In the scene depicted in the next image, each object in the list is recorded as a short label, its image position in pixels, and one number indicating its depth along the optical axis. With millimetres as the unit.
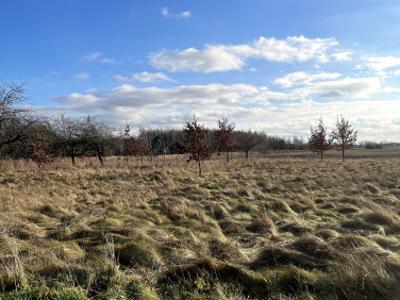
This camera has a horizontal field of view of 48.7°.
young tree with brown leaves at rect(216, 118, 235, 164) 38594
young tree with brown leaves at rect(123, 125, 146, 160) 38344
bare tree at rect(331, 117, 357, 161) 41875
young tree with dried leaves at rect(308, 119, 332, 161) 43562
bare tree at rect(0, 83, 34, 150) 24906
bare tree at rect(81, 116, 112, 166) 43438
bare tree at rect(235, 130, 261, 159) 58200
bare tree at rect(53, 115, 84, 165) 42747
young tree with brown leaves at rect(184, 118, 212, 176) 26812
